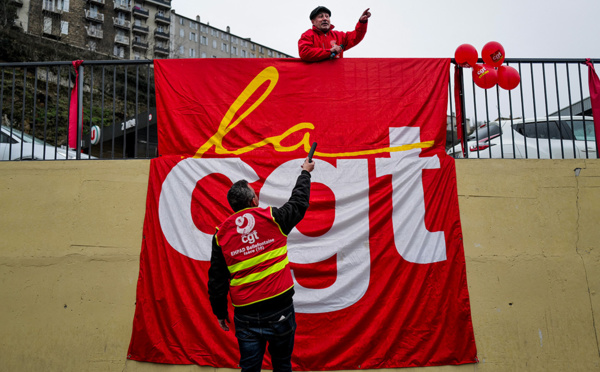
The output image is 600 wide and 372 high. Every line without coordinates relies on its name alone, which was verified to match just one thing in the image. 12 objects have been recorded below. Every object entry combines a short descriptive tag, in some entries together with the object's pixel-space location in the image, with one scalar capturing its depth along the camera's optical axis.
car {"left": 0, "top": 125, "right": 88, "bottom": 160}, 5.49
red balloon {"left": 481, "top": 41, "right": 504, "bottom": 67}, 4.03
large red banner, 3.64
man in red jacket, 4.18
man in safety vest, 2.58
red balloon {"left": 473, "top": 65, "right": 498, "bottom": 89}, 4.08
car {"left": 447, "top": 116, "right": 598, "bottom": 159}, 5.48
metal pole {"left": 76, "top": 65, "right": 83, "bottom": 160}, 4.34
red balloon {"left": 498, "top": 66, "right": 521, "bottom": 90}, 4.07
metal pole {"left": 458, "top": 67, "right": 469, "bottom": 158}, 4.29
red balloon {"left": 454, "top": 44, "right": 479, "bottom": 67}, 4.12
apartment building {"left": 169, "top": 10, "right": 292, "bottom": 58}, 57.53
